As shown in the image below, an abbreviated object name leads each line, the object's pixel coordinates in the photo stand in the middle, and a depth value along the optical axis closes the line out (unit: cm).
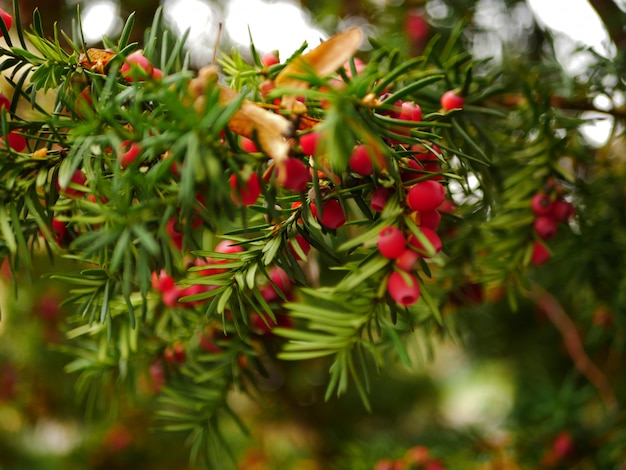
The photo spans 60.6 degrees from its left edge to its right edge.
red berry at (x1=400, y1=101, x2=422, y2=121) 28
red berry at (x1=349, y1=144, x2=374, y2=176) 25
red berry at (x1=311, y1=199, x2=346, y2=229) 27
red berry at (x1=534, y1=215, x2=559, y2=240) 44
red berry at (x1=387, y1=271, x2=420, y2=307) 25
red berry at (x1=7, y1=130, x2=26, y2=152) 28
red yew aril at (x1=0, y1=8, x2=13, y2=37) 30
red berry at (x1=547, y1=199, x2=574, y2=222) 44
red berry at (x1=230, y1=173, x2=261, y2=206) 22
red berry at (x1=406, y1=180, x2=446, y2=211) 25
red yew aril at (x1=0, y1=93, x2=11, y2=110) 29
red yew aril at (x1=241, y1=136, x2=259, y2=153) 26
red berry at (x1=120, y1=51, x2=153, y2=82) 22
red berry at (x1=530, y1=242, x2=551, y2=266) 43
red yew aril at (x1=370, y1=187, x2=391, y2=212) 27
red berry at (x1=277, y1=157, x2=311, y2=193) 22
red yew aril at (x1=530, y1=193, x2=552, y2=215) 44
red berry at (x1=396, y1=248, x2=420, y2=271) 25
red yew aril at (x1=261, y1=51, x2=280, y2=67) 31
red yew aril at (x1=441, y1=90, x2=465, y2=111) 35
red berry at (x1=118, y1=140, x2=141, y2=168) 24
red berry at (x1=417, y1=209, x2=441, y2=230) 27
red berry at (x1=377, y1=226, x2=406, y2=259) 25
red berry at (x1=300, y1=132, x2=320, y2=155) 22
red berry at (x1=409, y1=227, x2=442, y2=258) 26
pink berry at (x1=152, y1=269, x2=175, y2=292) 40
